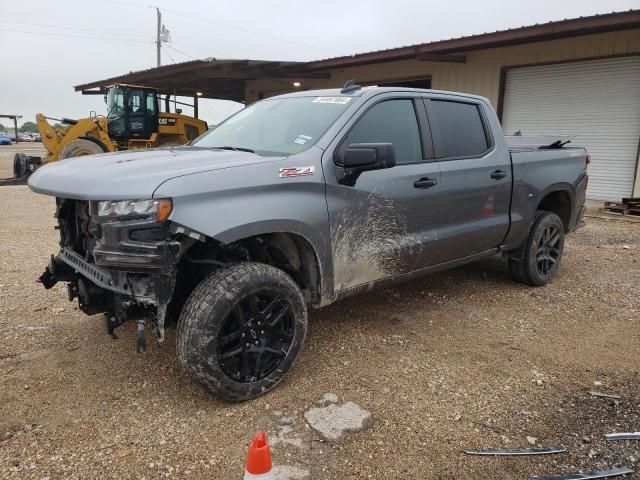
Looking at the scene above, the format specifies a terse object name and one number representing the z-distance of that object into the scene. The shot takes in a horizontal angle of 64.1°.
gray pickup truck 2.75
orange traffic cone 1.86
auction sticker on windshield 3.74
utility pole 42.78
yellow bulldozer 15.01
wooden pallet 10.03
